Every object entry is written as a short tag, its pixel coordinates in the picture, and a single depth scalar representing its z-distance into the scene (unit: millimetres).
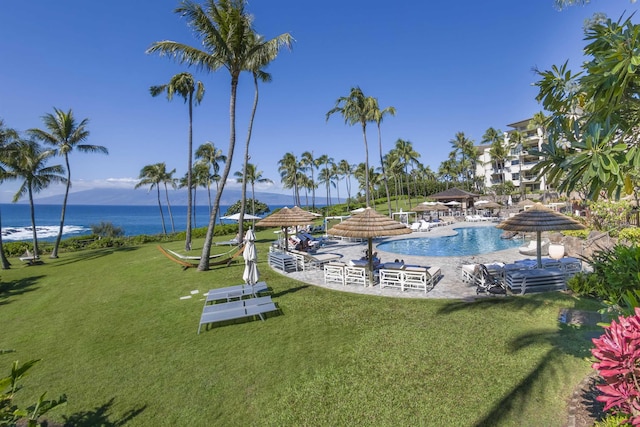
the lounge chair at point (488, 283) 9289
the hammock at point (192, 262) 15117
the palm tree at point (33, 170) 20266
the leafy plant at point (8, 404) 2346
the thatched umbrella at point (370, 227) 10610
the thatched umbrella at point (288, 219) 16406
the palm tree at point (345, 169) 66562
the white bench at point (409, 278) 10109
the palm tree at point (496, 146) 50656
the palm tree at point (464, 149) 61106
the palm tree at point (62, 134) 21516
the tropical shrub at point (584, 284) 8578
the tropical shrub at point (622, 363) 2654
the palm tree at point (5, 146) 17344
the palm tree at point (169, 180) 40719
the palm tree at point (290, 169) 51906
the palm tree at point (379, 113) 28358
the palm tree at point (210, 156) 35594
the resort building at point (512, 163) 52875
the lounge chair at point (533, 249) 14711
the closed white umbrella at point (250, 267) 9820
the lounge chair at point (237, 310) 7789
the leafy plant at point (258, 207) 49912
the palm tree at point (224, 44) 12586
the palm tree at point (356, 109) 27516
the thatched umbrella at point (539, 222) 10328
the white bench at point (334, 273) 11586
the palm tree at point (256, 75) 14359
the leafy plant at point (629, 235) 10838
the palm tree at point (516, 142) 48781
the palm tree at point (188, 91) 19808
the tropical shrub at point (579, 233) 14812
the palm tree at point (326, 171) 61094
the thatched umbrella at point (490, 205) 31656
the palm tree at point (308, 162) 55153
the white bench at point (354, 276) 11227
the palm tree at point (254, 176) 41147
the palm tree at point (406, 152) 53094
